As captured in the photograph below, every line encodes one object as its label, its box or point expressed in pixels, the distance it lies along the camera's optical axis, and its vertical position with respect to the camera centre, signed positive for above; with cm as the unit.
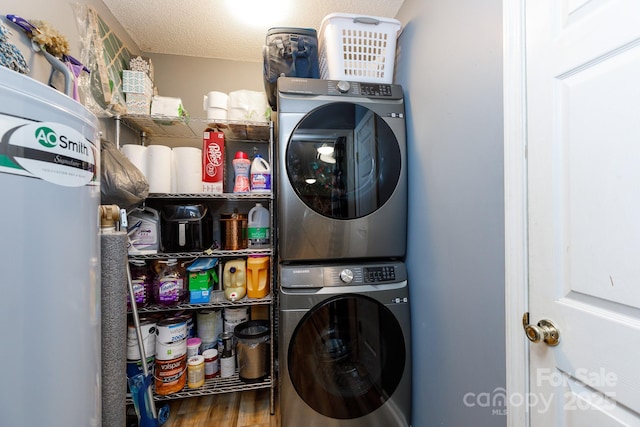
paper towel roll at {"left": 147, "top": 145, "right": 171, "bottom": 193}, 151 +29
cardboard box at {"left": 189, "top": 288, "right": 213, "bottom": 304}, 154 -51
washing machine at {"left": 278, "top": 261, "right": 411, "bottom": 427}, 116 -64
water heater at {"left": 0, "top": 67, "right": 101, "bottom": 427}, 44 -8
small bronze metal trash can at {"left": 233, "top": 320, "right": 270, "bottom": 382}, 155 -89
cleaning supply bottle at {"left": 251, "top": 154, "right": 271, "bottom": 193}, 163 +23
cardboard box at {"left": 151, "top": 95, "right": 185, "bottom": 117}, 159 +70
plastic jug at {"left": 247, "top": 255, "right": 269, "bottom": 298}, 159 -39
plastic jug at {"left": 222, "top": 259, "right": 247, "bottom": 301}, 163 -41
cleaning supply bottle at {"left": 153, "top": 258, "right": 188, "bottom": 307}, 151 -43
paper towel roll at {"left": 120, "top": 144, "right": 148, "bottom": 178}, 150 +37
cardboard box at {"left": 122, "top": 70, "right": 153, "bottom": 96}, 156 +84
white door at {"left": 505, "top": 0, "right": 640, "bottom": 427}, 53 +1
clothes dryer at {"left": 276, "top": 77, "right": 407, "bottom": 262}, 120 +22
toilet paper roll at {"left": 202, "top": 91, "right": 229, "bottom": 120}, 165 +73
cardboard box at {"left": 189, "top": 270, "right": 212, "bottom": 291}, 155 -42
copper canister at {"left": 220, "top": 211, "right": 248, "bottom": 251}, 168 -12
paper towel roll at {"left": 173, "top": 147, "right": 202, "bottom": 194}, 160 +29
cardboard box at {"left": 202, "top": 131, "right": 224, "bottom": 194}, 159 +33
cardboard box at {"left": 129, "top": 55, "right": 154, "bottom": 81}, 165 +100
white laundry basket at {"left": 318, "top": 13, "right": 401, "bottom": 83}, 124 +87
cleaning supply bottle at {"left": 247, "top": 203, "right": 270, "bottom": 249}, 167 -9
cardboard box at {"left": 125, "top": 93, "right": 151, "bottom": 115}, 156 +70
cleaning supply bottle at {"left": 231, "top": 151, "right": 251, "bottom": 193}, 164 +28
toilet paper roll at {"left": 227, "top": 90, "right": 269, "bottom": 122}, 166 +73
